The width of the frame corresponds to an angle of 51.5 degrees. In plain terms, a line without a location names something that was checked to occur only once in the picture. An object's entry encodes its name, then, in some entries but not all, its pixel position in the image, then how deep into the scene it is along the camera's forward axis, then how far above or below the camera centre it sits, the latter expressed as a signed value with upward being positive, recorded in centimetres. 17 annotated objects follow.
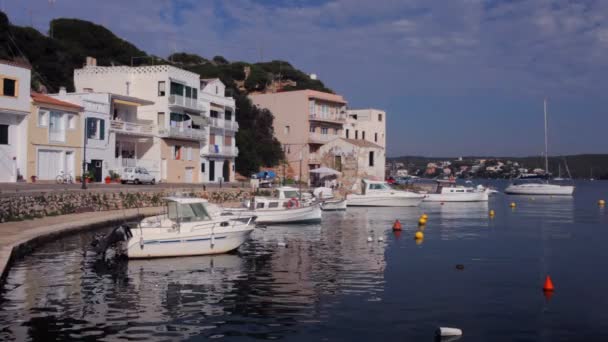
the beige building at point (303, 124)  8181 +900
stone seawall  3140 -67
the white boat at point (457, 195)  7506 -32
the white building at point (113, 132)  5116 +501
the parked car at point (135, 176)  5134 +119
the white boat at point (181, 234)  2397 -170
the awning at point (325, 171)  7288 +236
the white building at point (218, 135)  6669 +612
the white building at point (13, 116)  4200 +504
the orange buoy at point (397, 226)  3761 -205
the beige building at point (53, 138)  4534 +386
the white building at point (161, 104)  5969 +835
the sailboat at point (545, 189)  10050 +60
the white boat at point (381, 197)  6188 -52
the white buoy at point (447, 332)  1403 -312
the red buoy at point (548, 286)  1962 -291
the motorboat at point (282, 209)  3944 -114
